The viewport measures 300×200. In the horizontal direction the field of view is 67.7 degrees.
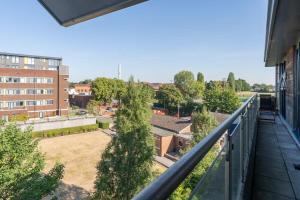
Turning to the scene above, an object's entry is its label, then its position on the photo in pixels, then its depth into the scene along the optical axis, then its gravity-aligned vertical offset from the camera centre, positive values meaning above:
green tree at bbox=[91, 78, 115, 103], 39.28 +1.52
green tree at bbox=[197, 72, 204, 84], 57.26 +5.48
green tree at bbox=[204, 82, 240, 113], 32.66 -0.27
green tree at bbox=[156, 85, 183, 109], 38.97 +0.35
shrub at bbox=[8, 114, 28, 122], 25.97 -2.37
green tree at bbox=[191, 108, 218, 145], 14.27 -1.51
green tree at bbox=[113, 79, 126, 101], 41.47 +2.03
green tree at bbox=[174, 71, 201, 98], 48.69 +3.12
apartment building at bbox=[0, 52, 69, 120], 26.82 +0.84
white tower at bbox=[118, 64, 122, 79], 61.50 +7.81
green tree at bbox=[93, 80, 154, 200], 9.33 -2.65
